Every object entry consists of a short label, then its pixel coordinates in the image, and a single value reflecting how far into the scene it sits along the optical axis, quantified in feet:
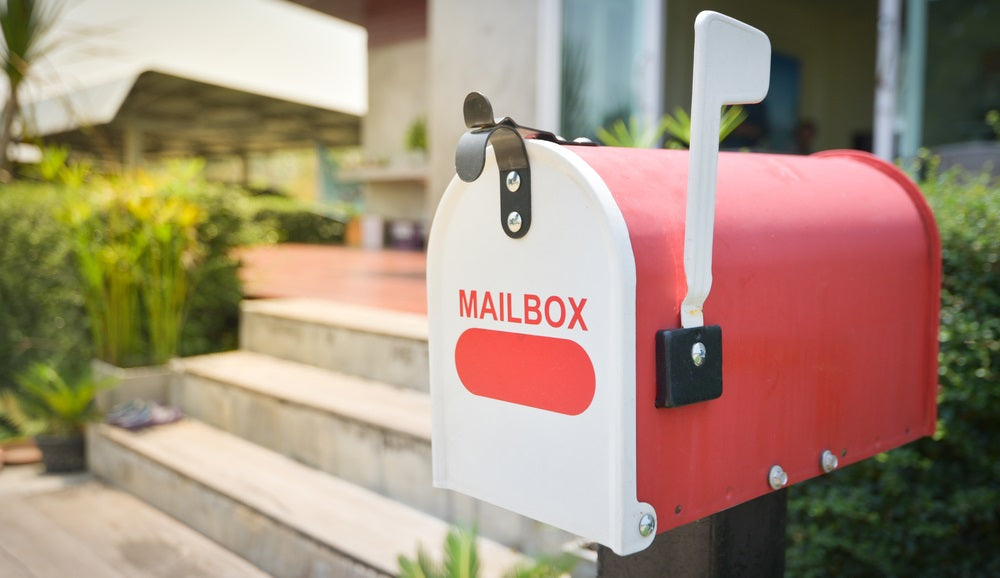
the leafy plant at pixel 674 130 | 7.55
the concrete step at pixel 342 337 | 9.71
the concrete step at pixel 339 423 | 7.36
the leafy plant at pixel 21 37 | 14.20
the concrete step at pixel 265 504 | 6.92
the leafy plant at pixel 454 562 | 4.66
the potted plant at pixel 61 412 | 11.09
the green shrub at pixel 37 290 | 12.49
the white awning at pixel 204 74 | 14.71
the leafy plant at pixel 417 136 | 30.58
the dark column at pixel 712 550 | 3.63
